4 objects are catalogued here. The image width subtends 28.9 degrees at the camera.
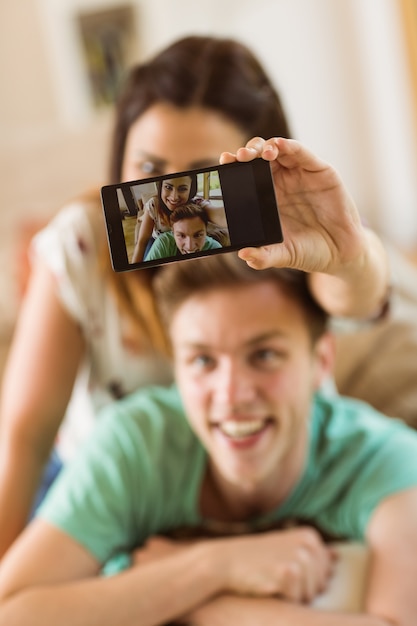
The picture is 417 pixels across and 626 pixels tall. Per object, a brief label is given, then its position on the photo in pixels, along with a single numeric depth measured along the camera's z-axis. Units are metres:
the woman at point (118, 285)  1.20
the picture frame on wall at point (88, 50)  3.68
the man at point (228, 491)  0.95
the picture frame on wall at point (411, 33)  3.49
